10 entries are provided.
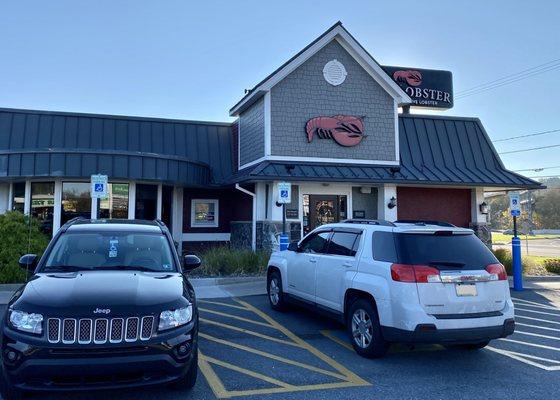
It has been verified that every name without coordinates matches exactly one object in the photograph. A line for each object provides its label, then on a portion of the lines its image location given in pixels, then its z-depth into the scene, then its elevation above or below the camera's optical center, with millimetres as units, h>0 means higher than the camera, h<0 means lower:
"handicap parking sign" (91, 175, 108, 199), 11648 +969
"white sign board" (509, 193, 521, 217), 13062 +698
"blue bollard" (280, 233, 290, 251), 12149 -393
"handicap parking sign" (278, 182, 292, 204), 12148 +878
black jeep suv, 3928 -944
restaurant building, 14945 +2170
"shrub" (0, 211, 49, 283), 10852 -424
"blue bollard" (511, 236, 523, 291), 12273 -961
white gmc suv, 5559 -743
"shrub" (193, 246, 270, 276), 12711 -1028
